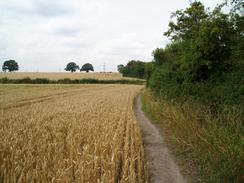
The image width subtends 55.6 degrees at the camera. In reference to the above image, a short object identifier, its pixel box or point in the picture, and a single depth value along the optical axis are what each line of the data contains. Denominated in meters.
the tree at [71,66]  112.06
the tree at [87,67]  113.86
